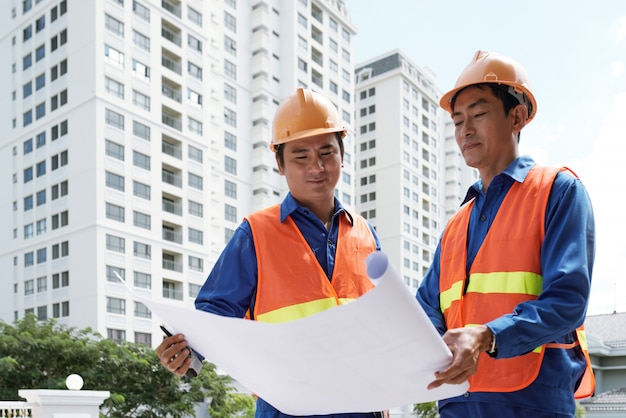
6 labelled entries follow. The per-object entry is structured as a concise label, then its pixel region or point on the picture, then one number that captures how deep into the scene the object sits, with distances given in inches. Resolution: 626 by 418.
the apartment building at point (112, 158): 1040.8
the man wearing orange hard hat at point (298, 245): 82.1
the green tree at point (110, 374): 693.3
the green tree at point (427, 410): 838.3
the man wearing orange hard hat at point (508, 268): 59.9
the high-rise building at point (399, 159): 1818.4
